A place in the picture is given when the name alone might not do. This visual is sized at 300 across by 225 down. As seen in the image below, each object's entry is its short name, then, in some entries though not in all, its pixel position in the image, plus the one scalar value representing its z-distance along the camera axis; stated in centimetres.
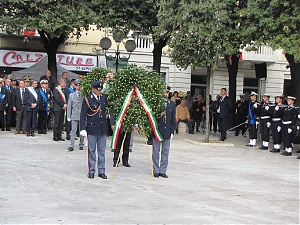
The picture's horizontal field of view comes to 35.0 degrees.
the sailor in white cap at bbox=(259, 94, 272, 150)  1769
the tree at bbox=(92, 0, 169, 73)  1988
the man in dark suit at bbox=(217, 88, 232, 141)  2002
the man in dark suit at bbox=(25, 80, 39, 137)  1808
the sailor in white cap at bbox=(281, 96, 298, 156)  1641
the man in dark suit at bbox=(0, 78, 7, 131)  1914
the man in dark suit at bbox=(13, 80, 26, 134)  1872
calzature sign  2724
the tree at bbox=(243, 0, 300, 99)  1655
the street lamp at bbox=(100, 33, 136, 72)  2019
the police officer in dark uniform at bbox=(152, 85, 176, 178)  1066
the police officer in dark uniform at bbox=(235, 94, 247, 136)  2428
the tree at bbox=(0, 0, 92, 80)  1942
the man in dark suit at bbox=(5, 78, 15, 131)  1933
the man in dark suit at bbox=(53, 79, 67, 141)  1653
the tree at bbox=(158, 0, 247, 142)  1659
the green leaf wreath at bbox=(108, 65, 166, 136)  1049
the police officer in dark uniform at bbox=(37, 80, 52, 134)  1838
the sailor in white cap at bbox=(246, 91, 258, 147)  1850
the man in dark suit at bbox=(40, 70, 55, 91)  1966
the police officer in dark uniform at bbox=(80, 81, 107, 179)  1023
